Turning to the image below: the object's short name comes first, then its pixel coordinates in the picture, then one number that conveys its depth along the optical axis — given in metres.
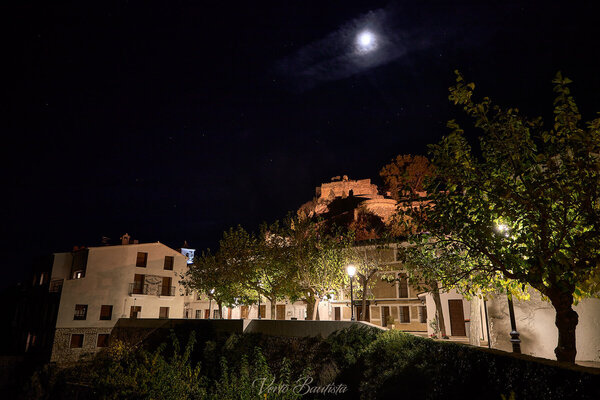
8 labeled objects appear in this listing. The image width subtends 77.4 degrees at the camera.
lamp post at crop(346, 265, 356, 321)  20.11
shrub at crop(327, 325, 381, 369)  18.58
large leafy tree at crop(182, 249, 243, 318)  35.97
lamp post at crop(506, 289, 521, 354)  11.27
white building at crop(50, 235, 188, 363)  35.69
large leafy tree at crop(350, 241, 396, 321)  36.70
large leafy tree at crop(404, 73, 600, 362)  8.79
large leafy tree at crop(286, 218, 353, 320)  29.22
